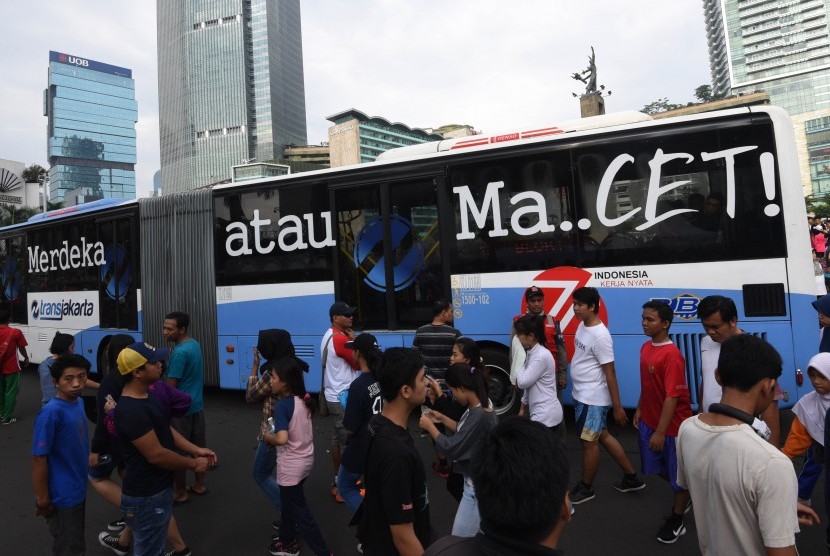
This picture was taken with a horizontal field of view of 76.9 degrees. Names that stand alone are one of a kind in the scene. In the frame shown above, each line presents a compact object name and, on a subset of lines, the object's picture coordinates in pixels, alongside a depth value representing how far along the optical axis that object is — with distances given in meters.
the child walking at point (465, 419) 2.85
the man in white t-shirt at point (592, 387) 4.27
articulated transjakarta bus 5.37
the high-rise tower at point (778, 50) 125.50
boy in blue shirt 3.19
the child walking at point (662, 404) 3.71
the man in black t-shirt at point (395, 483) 2.14
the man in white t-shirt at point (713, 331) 3.57
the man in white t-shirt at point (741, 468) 1.83
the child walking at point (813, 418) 2.86
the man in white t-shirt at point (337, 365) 4.69
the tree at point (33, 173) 47.28
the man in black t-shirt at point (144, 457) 3.04
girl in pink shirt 3.47
